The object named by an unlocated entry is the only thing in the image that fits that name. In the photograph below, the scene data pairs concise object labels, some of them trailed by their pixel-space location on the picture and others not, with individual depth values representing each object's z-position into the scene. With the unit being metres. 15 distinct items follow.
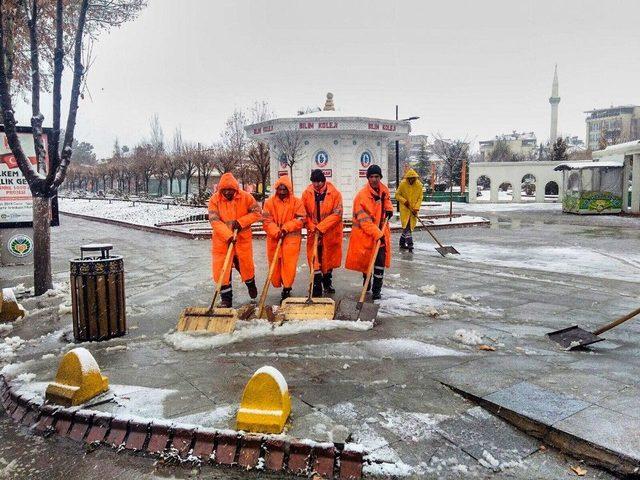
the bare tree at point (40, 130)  7.02
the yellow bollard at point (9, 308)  6.24
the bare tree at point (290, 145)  18.30
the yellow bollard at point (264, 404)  3.29
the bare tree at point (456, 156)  42.09
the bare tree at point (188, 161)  37.91
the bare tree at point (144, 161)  48.12
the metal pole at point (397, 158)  24.03
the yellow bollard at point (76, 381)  3.75
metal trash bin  5.19
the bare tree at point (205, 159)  37.06
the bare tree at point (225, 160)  31.72
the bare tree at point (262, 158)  27.19
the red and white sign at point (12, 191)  10.17
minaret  92.38
